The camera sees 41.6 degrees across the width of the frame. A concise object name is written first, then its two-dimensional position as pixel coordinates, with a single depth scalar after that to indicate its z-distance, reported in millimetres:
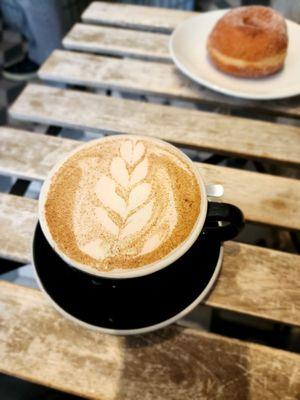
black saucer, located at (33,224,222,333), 401
